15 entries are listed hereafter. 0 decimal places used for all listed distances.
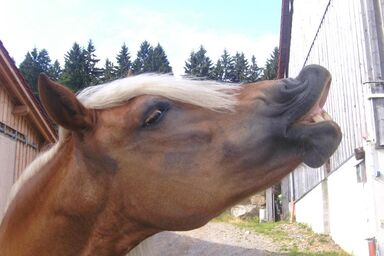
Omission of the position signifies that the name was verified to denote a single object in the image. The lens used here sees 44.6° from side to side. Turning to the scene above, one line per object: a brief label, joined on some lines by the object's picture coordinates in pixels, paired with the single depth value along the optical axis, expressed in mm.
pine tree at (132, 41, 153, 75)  54050
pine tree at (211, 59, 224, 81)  51569
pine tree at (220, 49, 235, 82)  57431
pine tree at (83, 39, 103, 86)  42812
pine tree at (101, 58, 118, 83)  42541
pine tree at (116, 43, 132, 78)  56962
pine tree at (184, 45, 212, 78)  55881
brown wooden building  8148
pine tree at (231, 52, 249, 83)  52972
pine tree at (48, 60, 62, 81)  44422
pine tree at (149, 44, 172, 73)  49681
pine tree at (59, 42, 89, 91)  40719
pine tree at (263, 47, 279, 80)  46362
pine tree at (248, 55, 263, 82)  49219
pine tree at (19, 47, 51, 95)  39688
